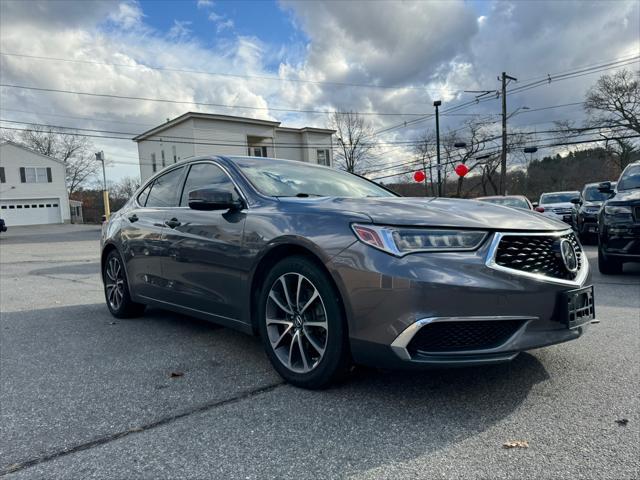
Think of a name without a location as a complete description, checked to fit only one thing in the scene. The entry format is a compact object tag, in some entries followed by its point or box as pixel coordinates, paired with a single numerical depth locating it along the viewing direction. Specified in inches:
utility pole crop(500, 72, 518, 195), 1162.0
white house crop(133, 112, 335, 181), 1278.3
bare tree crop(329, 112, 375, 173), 2060.8
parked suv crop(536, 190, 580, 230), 663.1
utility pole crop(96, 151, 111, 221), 1372.7
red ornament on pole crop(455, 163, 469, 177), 974.9
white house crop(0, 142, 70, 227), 1779.0
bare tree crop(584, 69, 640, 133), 1478.8
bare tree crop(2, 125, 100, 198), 2546.8
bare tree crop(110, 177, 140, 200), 2797.7
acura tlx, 96.1
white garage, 1777.8
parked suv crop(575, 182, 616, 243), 463.2
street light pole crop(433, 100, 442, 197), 997.9
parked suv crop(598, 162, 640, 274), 251.6
